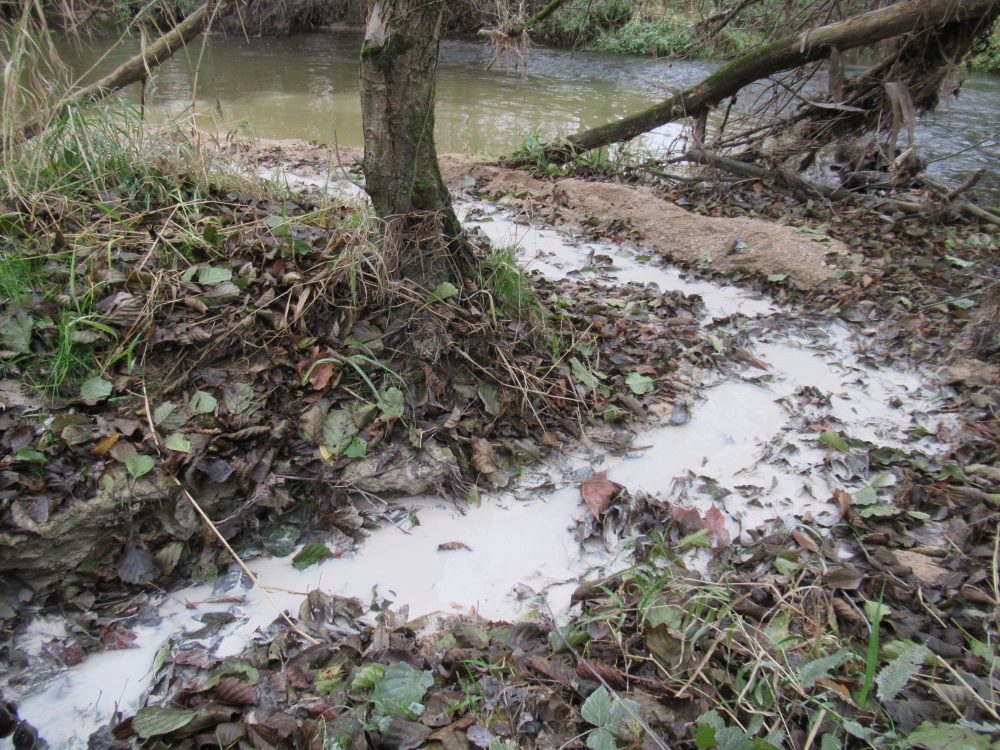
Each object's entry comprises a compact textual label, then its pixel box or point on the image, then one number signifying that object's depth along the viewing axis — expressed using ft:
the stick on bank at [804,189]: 16.94
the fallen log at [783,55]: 16.14
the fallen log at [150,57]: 9.02
